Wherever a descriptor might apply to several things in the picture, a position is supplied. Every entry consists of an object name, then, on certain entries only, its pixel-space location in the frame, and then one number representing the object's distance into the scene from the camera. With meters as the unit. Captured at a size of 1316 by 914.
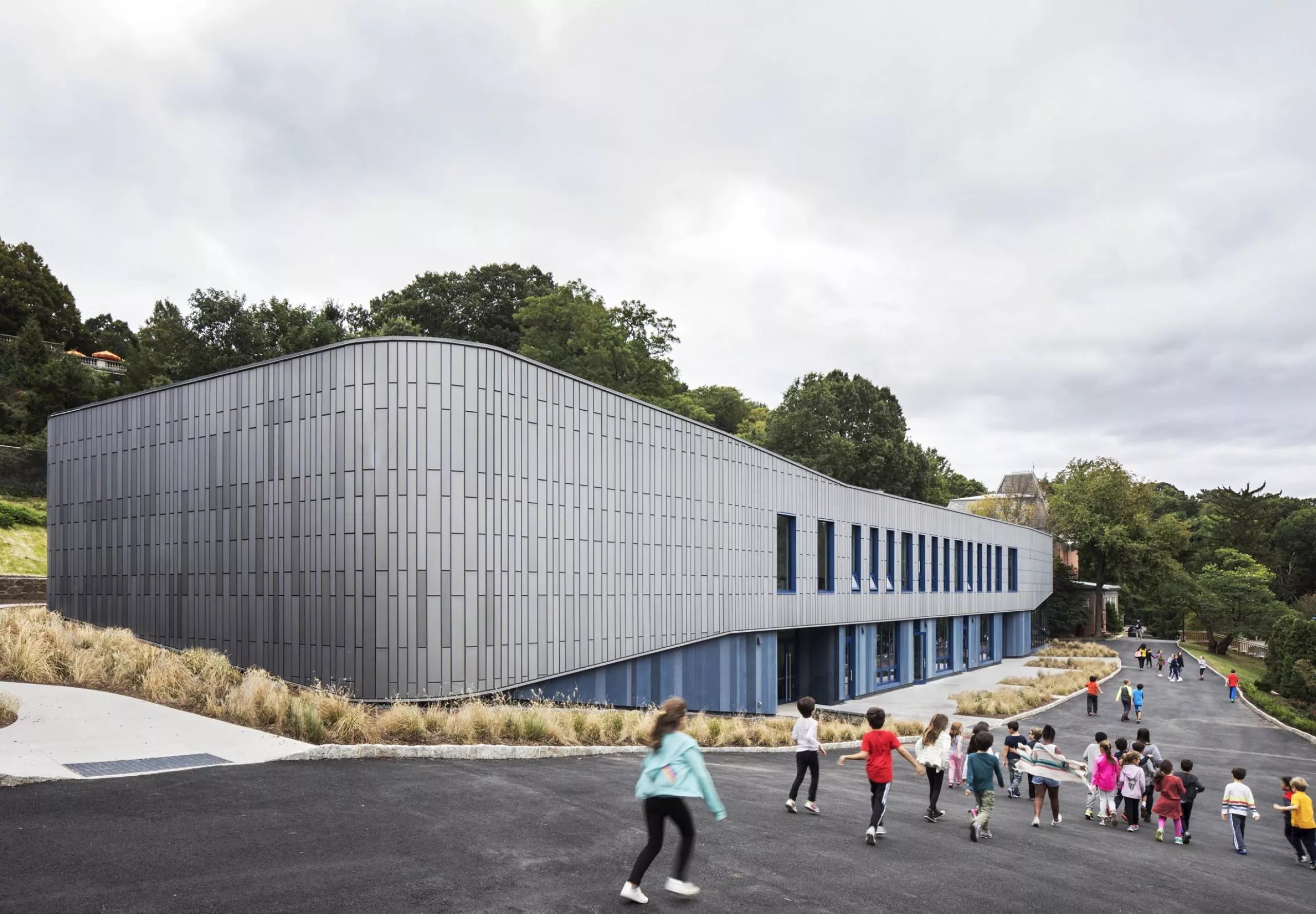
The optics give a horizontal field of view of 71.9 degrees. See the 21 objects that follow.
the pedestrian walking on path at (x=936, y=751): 11.27
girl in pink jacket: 13.98
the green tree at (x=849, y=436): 66.44
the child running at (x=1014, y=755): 15.84
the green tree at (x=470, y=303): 65.44
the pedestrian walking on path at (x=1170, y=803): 13.09
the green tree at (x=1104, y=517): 77.88
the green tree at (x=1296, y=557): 96.19
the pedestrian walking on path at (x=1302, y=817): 12.66
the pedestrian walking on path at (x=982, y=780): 10.80
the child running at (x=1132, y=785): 13.75
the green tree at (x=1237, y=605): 65.75
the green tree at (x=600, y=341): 51.75
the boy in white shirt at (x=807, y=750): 10.83
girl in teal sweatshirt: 7.11
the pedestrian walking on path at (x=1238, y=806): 13.13
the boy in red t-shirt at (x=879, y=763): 9.92
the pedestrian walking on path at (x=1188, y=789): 13.55
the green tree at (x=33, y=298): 59.84
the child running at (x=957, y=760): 15.33
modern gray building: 17.69
